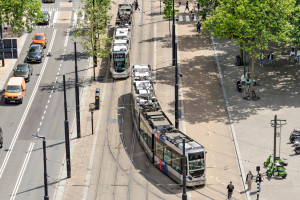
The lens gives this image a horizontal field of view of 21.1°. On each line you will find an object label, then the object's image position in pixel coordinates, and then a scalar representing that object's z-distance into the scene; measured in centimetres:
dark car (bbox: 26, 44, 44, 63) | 9925
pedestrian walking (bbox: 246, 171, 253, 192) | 6838
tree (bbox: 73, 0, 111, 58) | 9481
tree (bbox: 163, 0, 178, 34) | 10581
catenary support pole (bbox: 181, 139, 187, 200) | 6231
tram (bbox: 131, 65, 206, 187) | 6819
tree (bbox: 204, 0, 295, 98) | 8456
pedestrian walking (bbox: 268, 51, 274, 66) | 9744
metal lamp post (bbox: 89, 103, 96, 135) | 8081
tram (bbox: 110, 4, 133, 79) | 9400
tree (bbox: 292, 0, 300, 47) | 8769
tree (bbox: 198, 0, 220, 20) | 10019
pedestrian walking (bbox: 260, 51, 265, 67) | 9681
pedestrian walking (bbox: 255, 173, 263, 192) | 6769
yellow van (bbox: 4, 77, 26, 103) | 8781
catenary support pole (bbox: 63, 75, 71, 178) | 7019
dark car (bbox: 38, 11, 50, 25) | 11312
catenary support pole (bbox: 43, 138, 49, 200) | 6196
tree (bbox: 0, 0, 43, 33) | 9344
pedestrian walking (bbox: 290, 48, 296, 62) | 9772
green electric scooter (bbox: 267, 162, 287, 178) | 7056
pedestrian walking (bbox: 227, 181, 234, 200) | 6688
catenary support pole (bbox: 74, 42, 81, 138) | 7712
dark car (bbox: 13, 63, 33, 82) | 9356
